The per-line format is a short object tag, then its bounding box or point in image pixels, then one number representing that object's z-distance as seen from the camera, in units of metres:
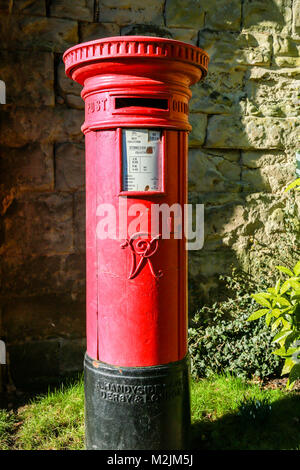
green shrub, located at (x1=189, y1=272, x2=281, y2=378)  3.55
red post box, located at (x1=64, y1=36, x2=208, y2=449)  2.14
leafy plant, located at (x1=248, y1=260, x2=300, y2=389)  2.69
